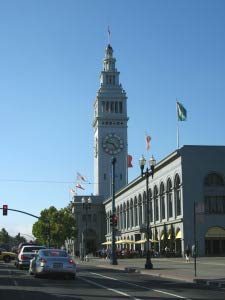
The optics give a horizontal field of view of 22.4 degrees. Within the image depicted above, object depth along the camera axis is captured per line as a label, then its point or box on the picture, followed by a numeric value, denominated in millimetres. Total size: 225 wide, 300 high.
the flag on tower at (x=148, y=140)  74062
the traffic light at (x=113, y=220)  47594
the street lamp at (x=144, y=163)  39697
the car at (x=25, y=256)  36062
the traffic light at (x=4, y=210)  58562
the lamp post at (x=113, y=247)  47781
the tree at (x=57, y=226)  116375
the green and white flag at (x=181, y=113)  67938
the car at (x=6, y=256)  52812
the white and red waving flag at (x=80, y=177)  115312
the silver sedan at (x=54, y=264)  24438
